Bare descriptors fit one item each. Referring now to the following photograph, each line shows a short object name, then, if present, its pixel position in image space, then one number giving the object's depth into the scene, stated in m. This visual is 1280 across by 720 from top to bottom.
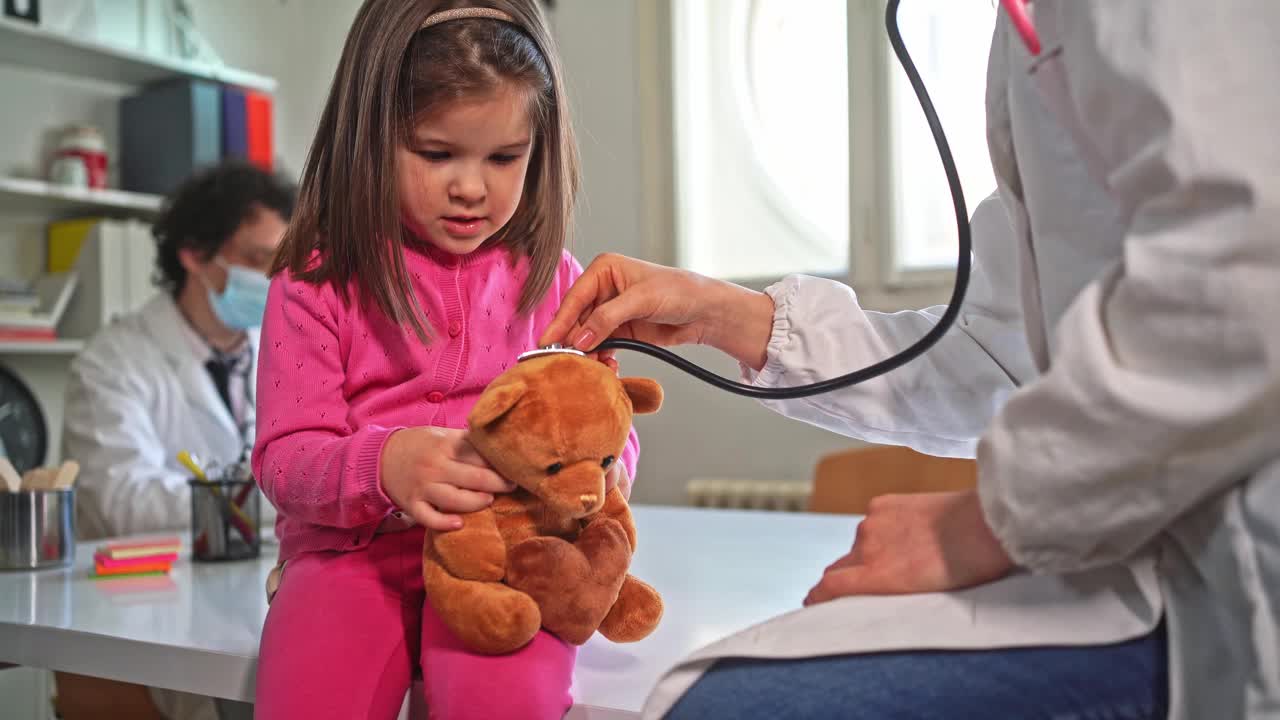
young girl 0.80
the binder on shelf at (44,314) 2.62
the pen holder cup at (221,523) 1.41
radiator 2.75
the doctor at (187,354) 2.14
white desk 0.87
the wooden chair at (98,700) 1.17
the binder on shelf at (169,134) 2.90
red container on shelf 2.75
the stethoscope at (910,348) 0.73
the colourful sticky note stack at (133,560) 1.32
